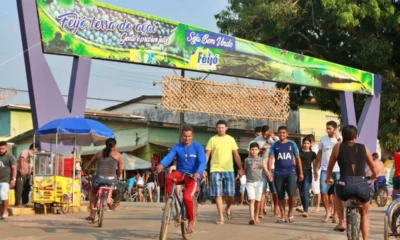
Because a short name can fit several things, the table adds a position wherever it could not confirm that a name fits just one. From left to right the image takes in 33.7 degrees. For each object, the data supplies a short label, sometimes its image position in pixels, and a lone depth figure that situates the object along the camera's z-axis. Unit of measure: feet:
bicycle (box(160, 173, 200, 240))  28.19
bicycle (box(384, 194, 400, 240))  29.48
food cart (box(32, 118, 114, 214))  47.39
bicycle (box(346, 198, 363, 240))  26.71
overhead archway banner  49.90
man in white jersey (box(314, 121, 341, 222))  40.22
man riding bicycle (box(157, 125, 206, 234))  30.53
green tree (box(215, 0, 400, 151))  83.35
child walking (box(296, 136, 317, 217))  43.21
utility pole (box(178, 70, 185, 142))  79.30
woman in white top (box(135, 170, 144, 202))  94.63
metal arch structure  48.42
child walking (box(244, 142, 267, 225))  39.78
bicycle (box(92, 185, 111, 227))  37.29
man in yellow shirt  38.50
